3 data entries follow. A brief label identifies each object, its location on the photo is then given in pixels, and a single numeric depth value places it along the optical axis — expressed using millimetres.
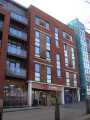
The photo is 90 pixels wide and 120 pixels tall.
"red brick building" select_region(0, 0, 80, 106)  11658
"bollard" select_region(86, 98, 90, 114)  4834
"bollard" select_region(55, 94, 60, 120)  3905
